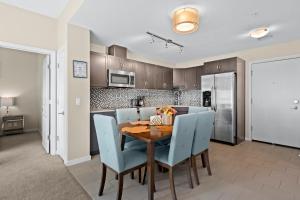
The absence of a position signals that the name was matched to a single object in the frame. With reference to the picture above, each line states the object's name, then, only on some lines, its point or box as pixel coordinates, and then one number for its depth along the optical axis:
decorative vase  2.34
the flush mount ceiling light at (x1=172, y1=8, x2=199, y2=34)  2.12
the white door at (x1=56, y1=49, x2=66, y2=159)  2.79
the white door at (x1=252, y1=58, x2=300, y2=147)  3.52
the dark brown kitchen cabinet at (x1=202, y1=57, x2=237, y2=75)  3.87
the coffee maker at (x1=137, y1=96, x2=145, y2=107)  4.50
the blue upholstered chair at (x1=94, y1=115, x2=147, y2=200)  1.60
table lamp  4.62
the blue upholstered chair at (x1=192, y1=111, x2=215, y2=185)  2.09
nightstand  4.66
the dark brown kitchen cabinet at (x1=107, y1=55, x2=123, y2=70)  3.58
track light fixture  3.19
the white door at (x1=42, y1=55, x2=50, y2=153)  3.22
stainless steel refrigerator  3.79
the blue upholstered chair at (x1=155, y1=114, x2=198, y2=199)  1.72
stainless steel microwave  3.55
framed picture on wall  2.74
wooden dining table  1.67
